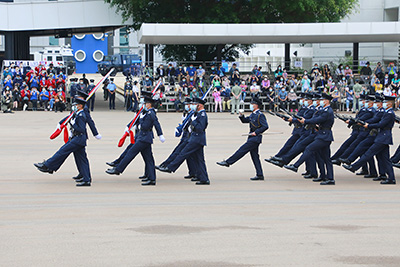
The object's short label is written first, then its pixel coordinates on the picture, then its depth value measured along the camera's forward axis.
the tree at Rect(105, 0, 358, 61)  34.91
